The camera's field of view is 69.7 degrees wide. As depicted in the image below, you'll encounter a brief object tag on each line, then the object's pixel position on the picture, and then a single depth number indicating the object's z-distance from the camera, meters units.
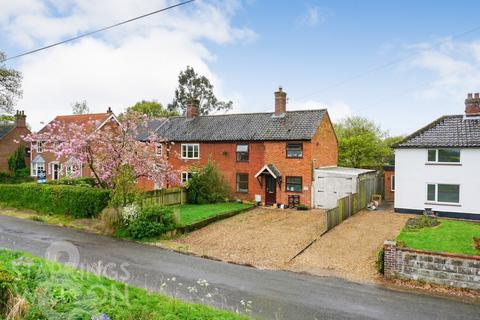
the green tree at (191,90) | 65.19
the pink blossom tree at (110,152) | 21.39
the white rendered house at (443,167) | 22.25
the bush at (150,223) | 18.41
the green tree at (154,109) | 64.82
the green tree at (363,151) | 38.97
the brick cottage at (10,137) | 46.59
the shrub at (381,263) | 13.30
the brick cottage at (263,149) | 28.06
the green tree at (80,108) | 77.57
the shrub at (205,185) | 28.45
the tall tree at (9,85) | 40.53
